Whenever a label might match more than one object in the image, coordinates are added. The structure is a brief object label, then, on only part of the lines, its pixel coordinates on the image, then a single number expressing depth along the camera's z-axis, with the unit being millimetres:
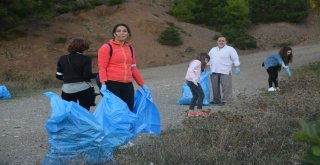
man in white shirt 11273
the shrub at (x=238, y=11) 37281
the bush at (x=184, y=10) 37500
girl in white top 9844
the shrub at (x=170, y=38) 32562
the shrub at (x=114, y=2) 36188
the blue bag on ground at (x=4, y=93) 14033
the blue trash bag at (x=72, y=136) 5117
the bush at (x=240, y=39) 33812
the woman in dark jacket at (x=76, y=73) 6867
